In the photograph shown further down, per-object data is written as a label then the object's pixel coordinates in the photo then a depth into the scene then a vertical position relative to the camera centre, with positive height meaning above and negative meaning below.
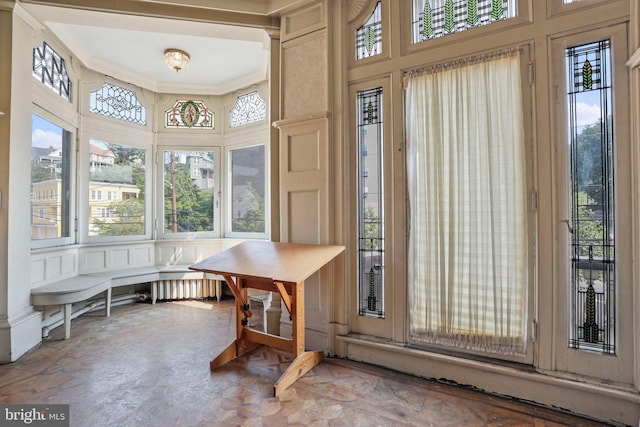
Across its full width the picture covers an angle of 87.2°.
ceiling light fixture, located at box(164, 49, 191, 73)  4.23 +2.03
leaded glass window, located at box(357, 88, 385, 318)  3.01 +0.10
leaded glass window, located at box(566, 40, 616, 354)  2.20 +0.10
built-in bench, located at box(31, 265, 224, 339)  3.45 -0.80
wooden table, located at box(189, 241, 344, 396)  2.53 -0.45
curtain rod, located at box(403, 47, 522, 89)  2.45 +1.19
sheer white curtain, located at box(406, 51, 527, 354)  2.43 +0.07
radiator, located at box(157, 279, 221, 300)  5.17 -1.11
